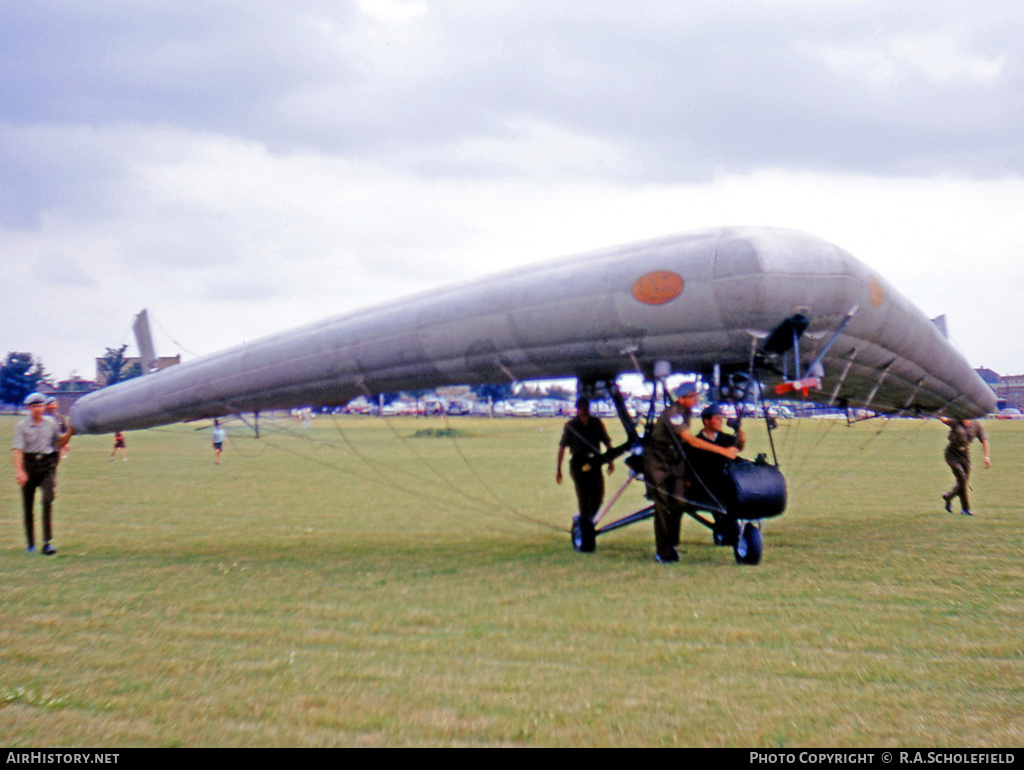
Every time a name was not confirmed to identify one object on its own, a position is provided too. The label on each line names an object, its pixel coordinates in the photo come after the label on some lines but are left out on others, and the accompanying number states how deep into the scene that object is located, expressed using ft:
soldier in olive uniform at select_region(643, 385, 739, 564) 31.27
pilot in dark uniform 30.96
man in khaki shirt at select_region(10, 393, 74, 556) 35.29
